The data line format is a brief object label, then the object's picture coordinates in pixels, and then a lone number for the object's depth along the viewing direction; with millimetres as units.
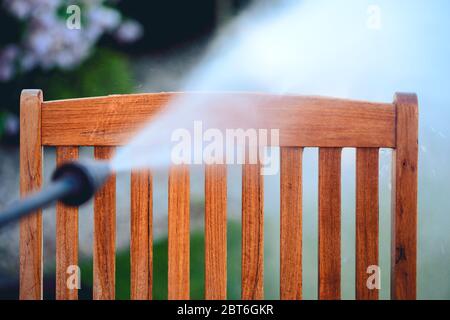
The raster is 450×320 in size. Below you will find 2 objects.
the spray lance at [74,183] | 1202
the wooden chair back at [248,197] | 1677
